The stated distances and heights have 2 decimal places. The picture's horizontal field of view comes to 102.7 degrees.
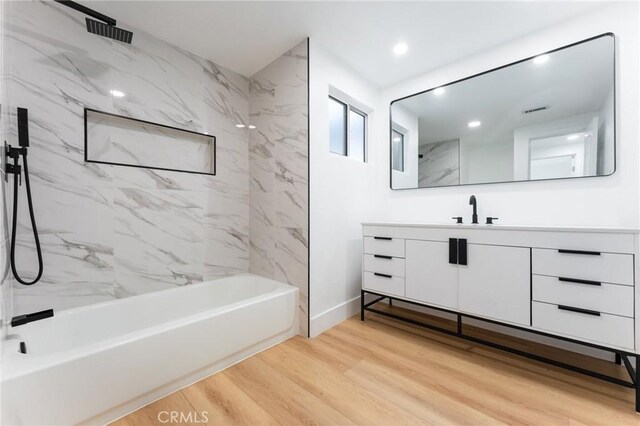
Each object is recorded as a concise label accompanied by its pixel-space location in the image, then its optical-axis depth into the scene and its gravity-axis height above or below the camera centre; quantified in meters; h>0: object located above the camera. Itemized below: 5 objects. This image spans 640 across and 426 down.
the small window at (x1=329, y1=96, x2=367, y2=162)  2.57 +0.87
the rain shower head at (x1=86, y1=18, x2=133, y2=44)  1.62 +1.18
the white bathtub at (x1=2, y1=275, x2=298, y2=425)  1.09 -0.78
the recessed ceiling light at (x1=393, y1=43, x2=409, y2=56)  2.20 +1.43
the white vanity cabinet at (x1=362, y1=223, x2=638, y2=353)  1.37 -0.42
